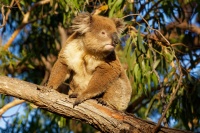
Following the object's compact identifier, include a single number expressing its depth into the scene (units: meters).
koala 11.20
